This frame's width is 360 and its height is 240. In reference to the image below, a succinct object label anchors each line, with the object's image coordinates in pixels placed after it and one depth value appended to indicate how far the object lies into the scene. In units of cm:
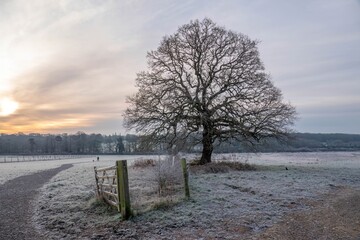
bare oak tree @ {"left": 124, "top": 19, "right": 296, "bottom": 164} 2334
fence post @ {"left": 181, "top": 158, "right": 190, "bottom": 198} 1112
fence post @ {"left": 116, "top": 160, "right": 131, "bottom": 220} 897
